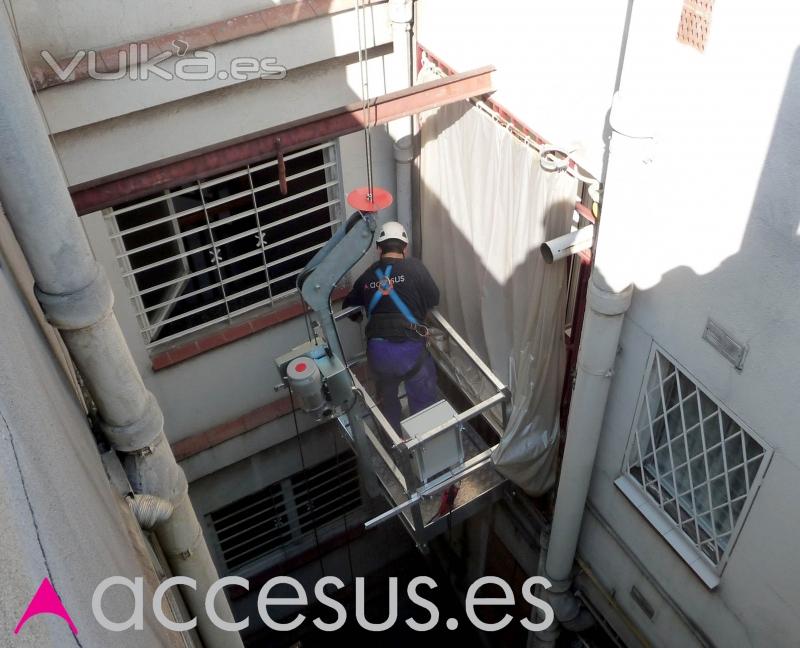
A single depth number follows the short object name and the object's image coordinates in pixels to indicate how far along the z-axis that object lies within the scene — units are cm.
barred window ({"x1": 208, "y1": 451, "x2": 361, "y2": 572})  1004
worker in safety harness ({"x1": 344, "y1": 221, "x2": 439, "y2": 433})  752
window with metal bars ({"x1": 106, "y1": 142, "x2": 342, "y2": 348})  755
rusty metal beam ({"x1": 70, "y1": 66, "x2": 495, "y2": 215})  597
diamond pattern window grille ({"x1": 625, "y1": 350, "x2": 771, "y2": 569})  545
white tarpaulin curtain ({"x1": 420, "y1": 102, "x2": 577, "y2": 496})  663
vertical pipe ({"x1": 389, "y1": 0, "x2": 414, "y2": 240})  747
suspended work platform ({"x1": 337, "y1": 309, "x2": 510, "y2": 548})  707
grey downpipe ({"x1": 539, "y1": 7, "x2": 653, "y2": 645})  487
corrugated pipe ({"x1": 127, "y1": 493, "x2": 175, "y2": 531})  485
